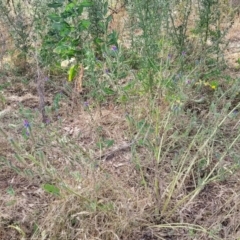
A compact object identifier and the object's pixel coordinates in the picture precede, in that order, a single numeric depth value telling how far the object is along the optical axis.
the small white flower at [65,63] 2.94
